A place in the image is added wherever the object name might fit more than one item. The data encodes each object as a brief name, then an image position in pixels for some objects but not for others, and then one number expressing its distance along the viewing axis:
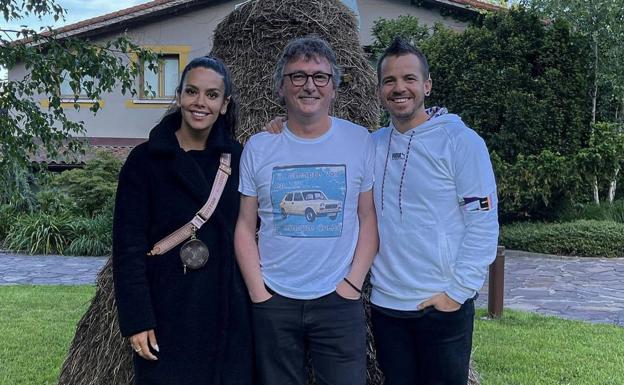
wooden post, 7.11
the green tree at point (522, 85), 13.22
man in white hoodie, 2.54
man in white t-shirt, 2.57
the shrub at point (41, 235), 13.14
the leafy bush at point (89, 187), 14.42
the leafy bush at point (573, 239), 12.08
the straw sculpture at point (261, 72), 3.71
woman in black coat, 2.49
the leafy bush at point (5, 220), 14.16
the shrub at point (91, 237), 12.87
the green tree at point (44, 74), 4.13
